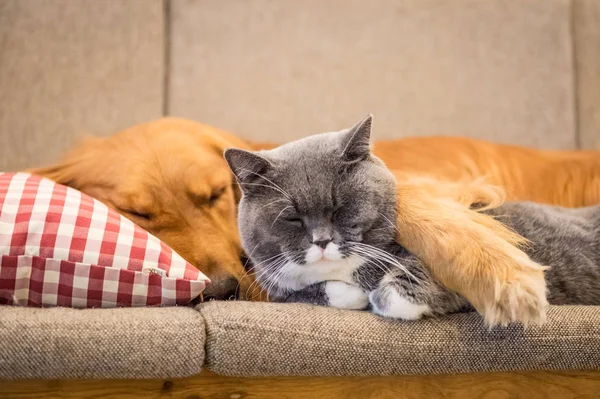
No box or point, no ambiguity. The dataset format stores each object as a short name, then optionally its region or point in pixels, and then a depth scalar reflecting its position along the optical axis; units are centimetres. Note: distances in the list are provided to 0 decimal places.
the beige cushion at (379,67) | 131
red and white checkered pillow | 91
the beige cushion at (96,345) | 84
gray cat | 91
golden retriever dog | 89
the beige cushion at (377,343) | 87
